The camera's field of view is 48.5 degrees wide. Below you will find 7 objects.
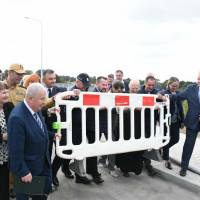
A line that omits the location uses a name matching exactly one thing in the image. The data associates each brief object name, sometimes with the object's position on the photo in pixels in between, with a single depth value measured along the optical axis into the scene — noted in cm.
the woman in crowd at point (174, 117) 439
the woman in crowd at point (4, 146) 270
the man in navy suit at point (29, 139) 221
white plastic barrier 301
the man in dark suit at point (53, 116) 351
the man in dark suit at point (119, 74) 700
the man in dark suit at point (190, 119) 400
